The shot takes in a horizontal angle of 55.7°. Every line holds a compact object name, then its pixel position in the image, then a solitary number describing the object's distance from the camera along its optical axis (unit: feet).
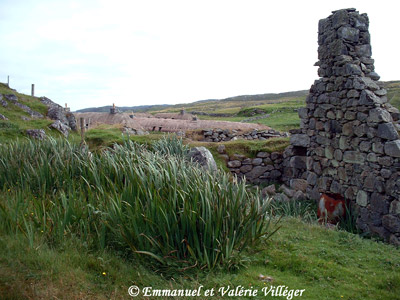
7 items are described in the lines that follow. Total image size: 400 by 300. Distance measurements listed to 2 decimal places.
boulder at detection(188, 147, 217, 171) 32.01
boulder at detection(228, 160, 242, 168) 40.47
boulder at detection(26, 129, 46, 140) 51.04
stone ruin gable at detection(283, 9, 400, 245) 24.06
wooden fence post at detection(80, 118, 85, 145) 33.07
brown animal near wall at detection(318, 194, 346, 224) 27.94
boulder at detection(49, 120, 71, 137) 57.00
